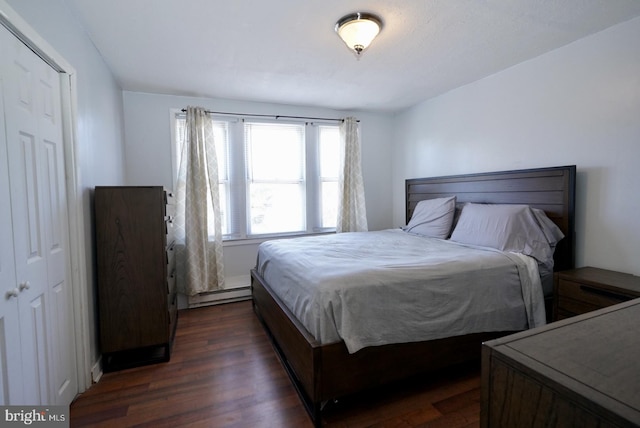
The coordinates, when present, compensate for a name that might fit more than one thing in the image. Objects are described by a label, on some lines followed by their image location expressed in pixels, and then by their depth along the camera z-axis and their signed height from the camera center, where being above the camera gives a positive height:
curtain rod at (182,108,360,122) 3.62 +1.11
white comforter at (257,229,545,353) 1.68 -0.62
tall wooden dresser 2.19 -0.57
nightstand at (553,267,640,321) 1.86 -0.63
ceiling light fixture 1.97 +1.18
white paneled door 1.31 -0.17
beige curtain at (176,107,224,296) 3.42 -0.06
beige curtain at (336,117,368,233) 4.19 +0.21
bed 1.63 -0.94
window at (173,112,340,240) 3.78 +0.33
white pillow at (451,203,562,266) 2.31 -0.29
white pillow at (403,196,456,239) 3.17 -0.24
